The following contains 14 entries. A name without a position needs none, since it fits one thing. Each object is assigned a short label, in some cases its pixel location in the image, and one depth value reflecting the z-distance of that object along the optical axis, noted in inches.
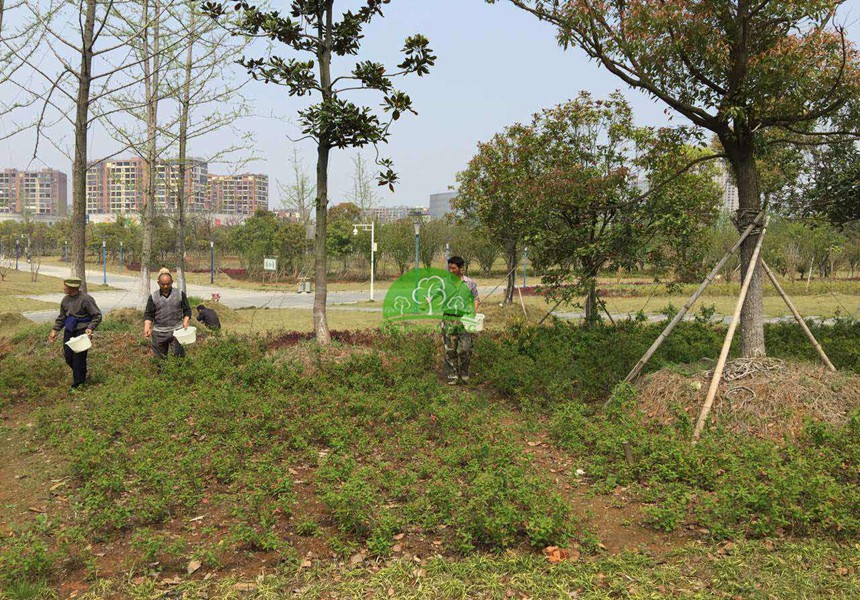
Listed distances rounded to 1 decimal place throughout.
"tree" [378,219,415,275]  1412.4
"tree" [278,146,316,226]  1185.4
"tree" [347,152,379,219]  1327.5
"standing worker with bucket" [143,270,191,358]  293.9
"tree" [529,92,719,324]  270.8
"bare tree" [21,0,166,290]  331.6
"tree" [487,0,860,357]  225.3
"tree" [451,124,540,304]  475.9
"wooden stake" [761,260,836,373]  236.1
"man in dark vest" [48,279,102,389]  275.0
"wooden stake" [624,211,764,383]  236.2
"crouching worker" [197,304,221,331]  388.5
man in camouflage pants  291.9
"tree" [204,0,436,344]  290.4
